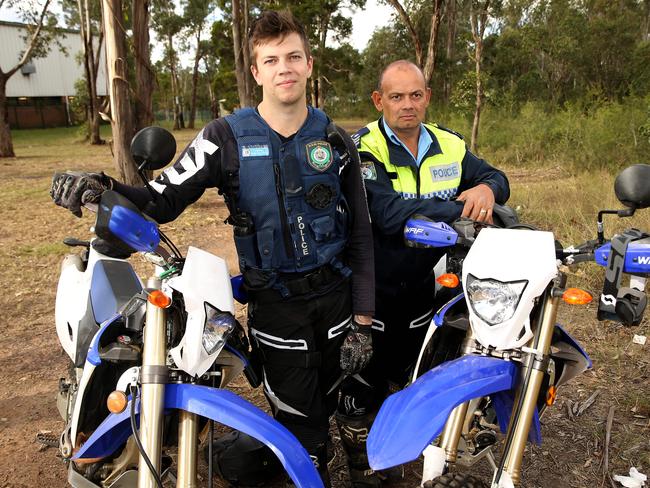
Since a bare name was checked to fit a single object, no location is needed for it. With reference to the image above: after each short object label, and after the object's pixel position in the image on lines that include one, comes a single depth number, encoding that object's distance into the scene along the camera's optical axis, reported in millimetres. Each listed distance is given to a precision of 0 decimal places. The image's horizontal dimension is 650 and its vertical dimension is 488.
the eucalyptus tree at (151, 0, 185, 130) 36844
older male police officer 2455
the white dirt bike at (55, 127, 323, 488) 1532
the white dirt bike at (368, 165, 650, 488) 1552
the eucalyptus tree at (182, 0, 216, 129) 37344
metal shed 42125
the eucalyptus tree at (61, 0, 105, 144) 22812
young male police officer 1996
